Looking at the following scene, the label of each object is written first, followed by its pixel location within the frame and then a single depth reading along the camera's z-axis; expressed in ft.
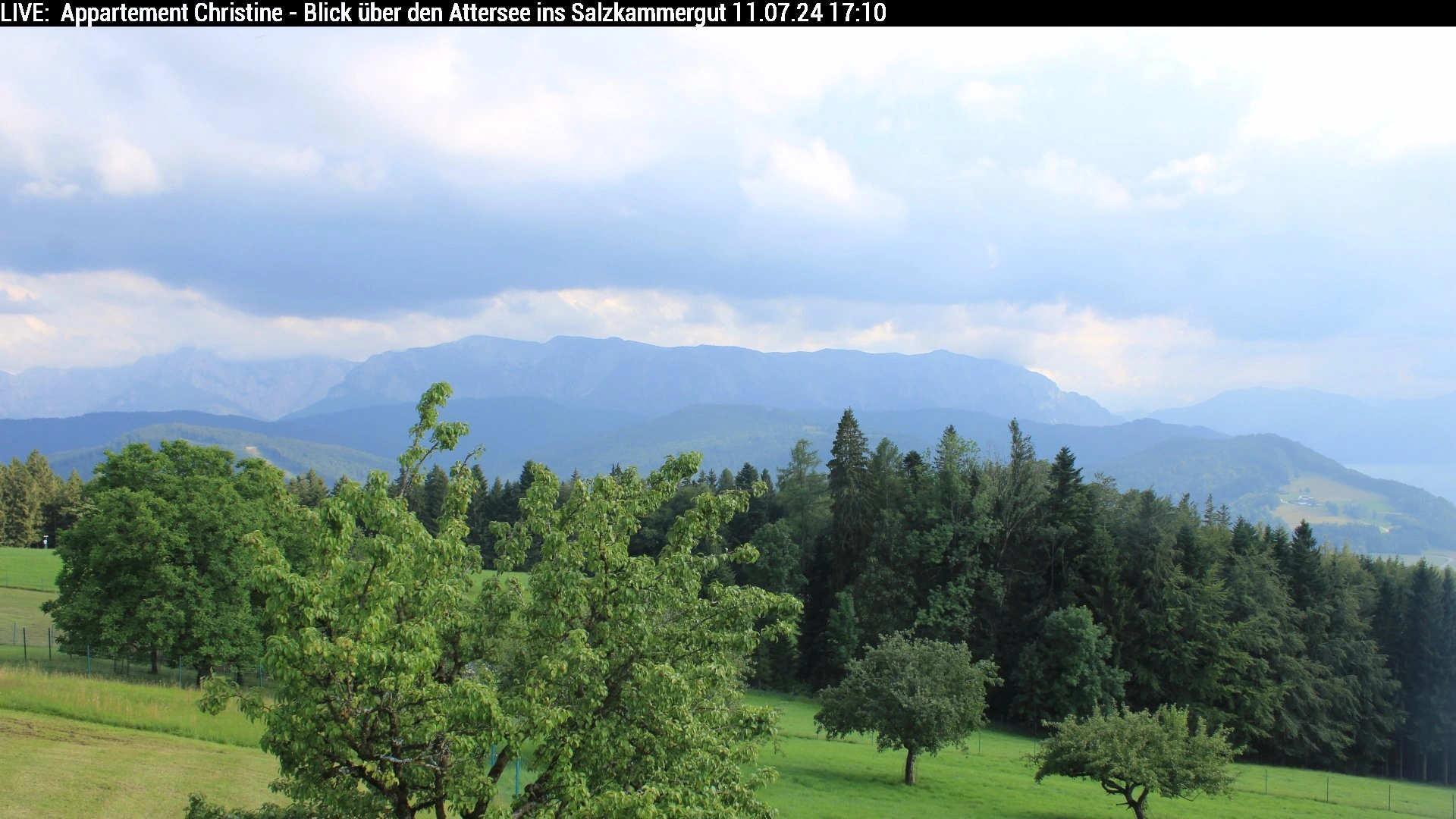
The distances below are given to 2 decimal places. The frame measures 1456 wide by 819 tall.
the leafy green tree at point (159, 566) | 124.57
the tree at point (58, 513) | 336.90
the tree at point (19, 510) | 336.29
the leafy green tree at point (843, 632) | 222.28
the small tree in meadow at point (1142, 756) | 104.68
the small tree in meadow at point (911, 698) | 126.52
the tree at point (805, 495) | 270.46
